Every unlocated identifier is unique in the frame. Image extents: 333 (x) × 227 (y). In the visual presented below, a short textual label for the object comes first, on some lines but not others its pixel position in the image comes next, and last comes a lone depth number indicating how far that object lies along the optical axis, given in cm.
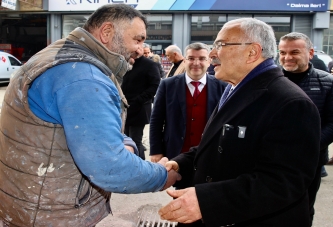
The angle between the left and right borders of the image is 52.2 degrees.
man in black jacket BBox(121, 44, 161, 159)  514
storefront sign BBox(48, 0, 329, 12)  1856
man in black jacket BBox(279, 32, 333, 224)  318
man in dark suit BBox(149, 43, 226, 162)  349
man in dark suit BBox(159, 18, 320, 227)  156
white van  1686
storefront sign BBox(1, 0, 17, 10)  1942
